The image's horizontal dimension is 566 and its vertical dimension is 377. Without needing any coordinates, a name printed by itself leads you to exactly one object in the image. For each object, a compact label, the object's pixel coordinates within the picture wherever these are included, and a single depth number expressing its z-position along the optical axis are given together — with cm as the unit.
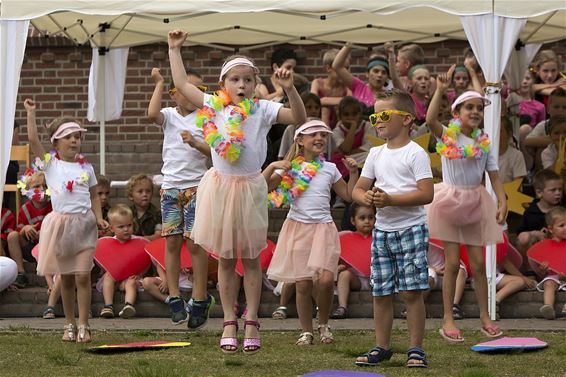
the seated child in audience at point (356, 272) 1251
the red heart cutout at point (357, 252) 1262
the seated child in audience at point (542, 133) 1461
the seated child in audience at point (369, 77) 1499
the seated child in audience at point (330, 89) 1530
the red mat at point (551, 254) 1244
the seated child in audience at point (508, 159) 1379
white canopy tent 1156
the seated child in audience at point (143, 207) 1331
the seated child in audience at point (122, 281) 1258
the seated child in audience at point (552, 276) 1212
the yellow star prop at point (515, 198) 1345
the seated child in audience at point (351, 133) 1447
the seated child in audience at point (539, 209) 1296
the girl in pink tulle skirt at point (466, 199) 1055
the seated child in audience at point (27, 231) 1315
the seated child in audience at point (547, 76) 1579
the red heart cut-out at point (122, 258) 1277
